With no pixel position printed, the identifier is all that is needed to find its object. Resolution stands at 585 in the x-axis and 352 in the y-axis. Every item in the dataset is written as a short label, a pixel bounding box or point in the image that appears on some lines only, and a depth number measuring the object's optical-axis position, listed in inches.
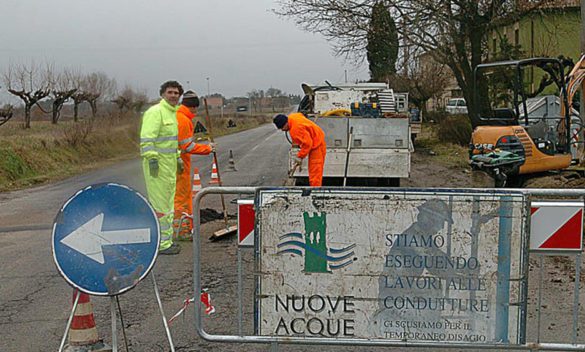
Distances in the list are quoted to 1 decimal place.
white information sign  176.7
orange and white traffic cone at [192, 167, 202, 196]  447.2
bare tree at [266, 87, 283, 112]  4429.1
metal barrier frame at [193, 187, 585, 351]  177.6
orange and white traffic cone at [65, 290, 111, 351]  192.1
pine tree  957.8
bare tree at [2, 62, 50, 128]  1531.7
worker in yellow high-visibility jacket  343.6
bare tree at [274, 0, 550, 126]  917.2
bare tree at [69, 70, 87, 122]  1750.7
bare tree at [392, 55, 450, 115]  1489.9
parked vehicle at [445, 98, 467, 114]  1613.6
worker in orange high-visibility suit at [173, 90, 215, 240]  378.6
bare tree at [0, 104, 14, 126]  1096.8
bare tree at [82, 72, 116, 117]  1768.0
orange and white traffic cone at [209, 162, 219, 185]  443.0
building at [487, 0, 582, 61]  941.8
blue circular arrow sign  174.9
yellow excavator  508.4
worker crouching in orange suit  402.8
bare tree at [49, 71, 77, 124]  1658.5
